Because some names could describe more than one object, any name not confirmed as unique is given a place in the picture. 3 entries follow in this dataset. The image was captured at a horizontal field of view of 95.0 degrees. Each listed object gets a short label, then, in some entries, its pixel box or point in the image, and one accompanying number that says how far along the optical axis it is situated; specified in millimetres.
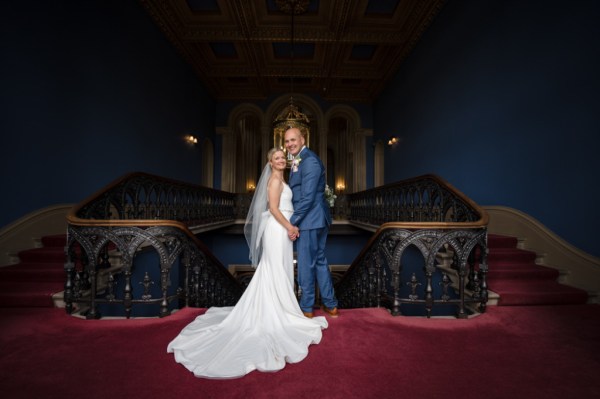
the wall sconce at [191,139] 9761
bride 1931
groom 2701
